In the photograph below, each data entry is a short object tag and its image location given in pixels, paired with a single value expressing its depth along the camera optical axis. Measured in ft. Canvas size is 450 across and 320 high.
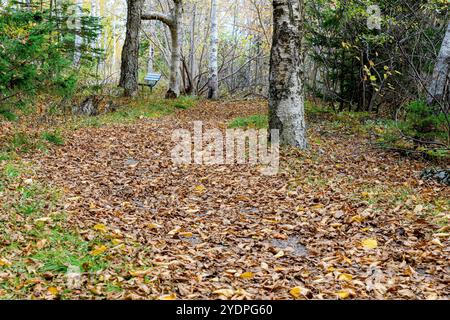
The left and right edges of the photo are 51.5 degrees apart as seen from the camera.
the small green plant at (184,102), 53.26
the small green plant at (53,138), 29.86
